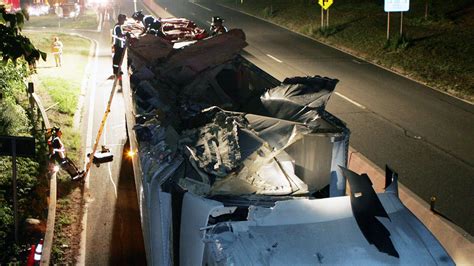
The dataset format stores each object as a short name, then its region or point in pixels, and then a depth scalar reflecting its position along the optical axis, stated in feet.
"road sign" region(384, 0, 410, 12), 72.38
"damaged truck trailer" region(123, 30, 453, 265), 13.74
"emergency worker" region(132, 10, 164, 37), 46.94
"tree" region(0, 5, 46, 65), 16.30
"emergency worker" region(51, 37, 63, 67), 71.00
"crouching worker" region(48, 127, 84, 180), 33.01
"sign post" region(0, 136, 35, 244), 23.65
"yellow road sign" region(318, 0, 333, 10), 86.16
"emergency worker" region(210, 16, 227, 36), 51.78
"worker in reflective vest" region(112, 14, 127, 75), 49.04
